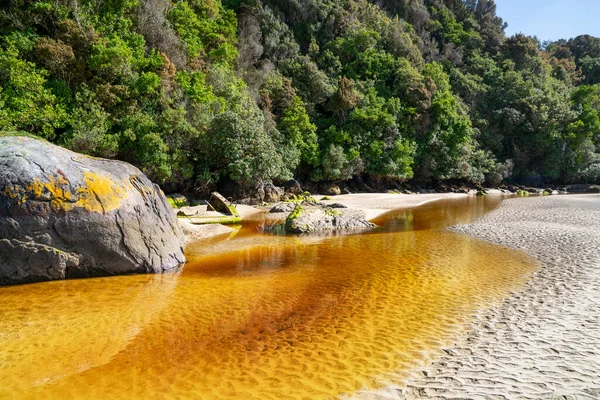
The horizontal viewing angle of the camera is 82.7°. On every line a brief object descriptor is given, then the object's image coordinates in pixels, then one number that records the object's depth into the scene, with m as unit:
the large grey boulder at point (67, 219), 9.50
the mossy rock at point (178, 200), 24.94
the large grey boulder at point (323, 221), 19.78
